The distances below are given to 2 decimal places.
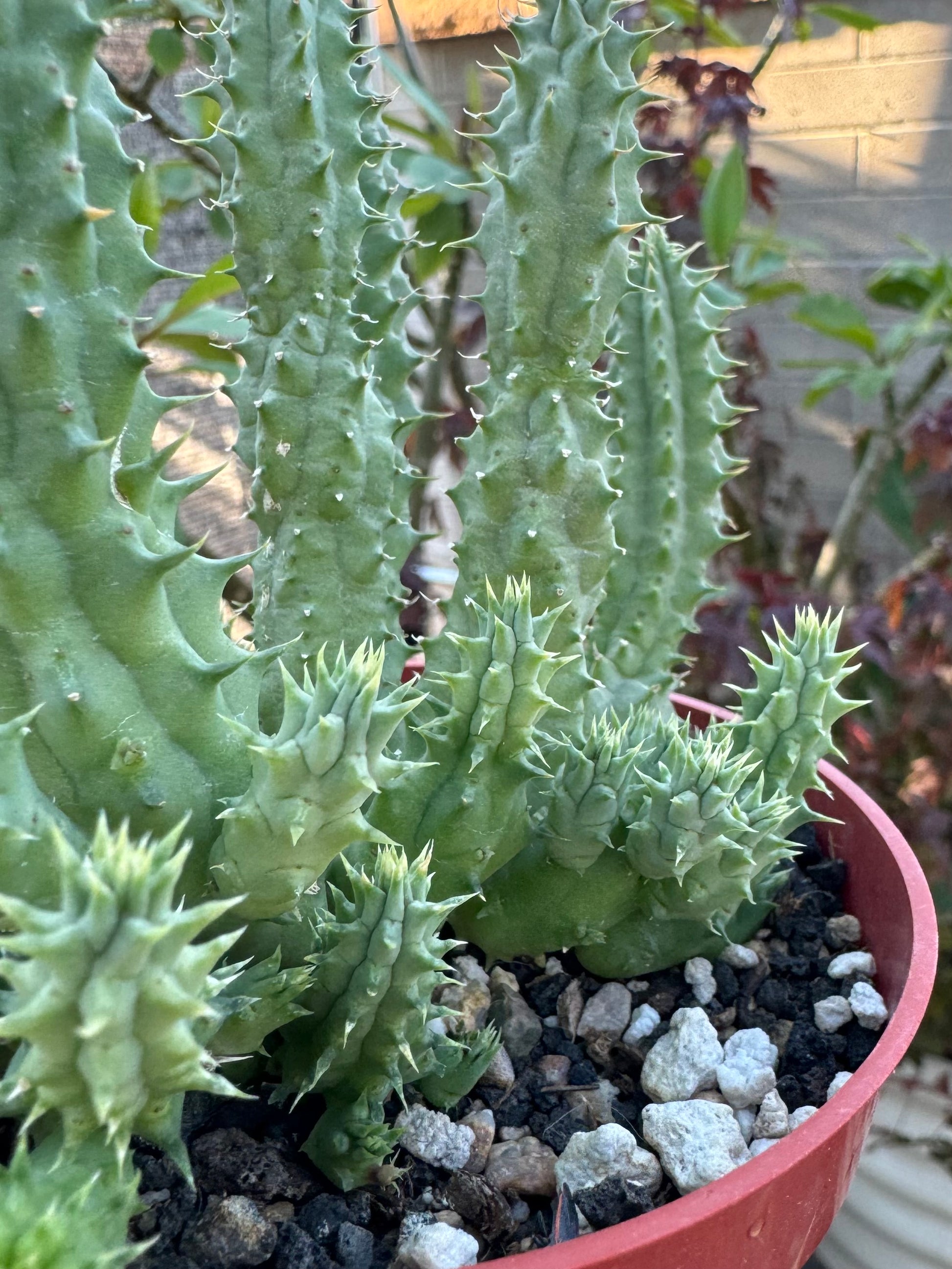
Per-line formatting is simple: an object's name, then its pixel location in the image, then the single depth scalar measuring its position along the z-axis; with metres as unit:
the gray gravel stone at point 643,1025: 0.19
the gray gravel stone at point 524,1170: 0.16
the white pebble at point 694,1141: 0.15
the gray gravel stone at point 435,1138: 0.16
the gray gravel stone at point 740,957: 0.20
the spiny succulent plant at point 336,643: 0.12
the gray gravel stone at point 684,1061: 0.17
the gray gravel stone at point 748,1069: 0.17
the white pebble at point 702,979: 0.19
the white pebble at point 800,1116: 0.16
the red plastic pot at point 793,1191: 0.12
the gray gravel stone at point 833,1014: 0.18
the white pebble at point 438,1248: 0.14
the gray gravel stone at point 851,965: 0.20
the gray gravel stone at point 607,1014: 0.19
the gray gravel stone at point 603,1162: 0.16
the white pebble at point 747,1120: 0.17
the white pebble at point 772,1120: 0.16
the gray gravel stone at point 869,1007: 0.18
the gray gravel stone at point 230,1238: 0.14
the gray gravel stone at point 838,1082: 0.17
